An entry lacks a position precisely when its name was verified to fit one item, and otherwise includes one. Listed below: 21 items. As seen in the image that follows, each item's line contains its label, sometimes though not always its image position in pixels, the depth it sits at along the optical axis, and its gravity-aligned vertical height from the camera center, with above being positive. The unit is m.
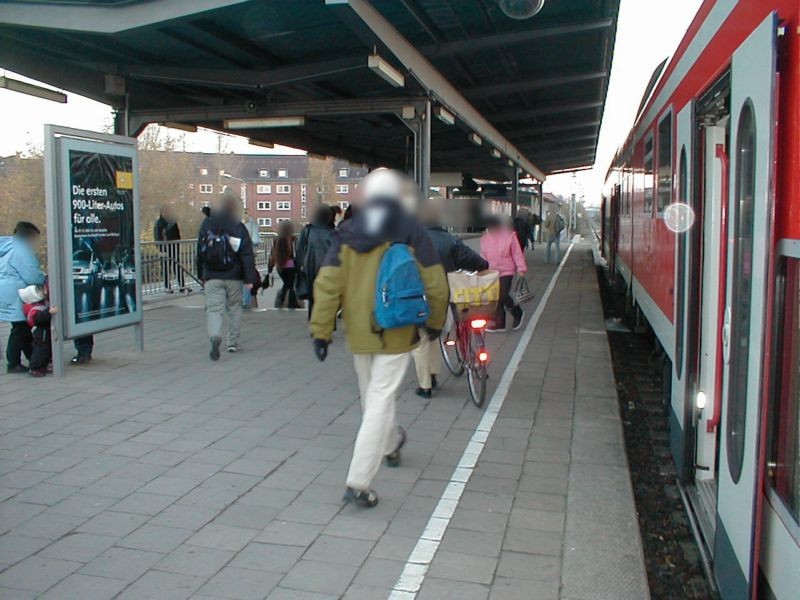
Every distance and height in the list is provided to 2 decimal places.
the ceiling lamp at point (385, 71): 10.32 +2.31
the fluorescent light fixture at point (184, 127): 15.08 +2.23
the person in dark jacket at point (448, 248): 6.82 -0.05
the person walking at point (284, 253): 12.73 -0.17
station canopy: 9.70 +2.77
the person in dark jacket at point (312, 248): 8.37 -0.06
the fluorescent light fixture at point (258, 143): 18.17 +2.28
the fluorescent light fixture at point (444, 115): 14.05 +2.27
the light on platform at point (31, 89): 11.33 +2.26
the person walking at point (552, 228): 25.92 +0.44
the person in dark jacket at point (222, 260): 8.95 -0.20
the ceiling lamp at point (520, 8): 9.89 +2.92
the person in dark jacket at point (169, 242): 14.86 +0.00
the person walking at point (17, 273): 7.96 -0.31
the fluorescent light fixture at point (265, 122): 13.63 +2.07
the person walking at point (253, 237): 13.89 +0.10
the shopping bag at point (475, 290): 7.15 -0.43
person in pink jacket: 11.06 -0.16
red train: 2.68 -0.21
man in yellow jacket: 4.44 -0.32
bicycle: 7.14 -1.01
